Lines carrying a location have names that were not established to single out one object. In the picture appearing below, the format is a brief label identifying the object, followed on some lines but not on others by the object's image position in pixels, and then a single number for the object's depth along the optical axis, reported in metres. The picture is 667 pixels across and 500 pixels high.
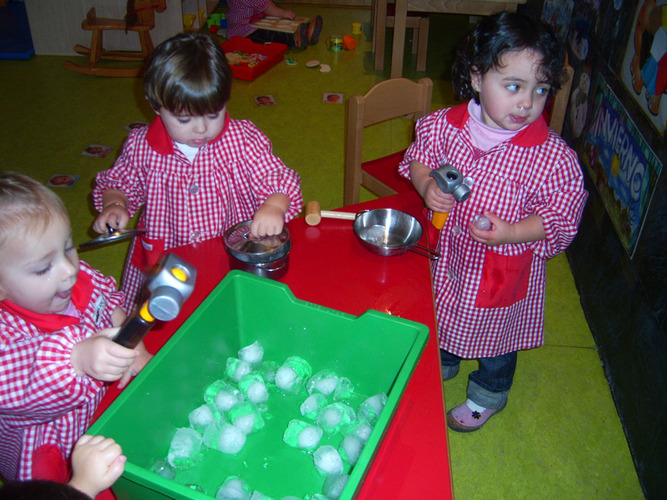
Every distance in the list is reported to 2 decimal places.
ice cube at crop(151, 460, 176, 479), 0.85
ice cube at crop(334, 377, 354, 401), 0.98
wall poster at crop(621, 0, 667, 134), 1.53
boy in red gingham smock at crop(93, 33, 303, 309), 1.15
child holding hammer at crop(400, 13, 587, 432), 1.13
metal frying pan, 1.21
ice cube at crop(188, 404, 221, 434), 0.92
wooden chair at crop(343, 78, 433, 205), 1.71
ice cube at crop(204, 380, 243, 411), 0.94
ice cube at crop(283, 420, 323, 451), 0.89
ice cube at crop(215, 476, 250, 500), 0.80
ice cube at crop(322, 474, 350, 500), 0.81
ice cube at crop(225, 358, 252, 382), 0.99
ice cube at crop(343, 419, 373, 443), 0.88
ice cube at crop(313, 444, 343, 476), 0.85
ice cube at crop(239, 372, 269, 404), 0.95
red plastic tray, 3.80
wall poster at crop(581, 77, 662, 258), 1.63
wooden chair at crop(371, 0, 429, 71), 3.74
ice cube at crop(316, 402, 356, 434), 0.92
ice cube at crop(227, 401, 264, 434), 0.91
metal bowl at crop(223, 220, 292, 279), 1.05
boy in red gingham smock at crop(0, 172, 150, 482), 0.77
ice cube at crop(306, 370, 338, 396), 0.97
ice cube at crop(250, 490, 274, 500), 0.82
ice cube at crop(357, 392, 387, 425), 0.91
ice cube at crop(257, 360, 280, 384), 1.01
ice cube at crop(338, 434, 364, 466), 0.86
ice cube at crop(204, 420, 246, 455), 0.89
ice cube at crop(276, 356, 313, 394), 0.97
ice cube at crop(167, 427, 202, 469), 0.86
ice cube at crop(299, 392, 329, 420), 0.94
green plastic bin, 0.80
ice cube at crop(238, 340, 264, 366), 1.01
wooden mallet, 1.22
